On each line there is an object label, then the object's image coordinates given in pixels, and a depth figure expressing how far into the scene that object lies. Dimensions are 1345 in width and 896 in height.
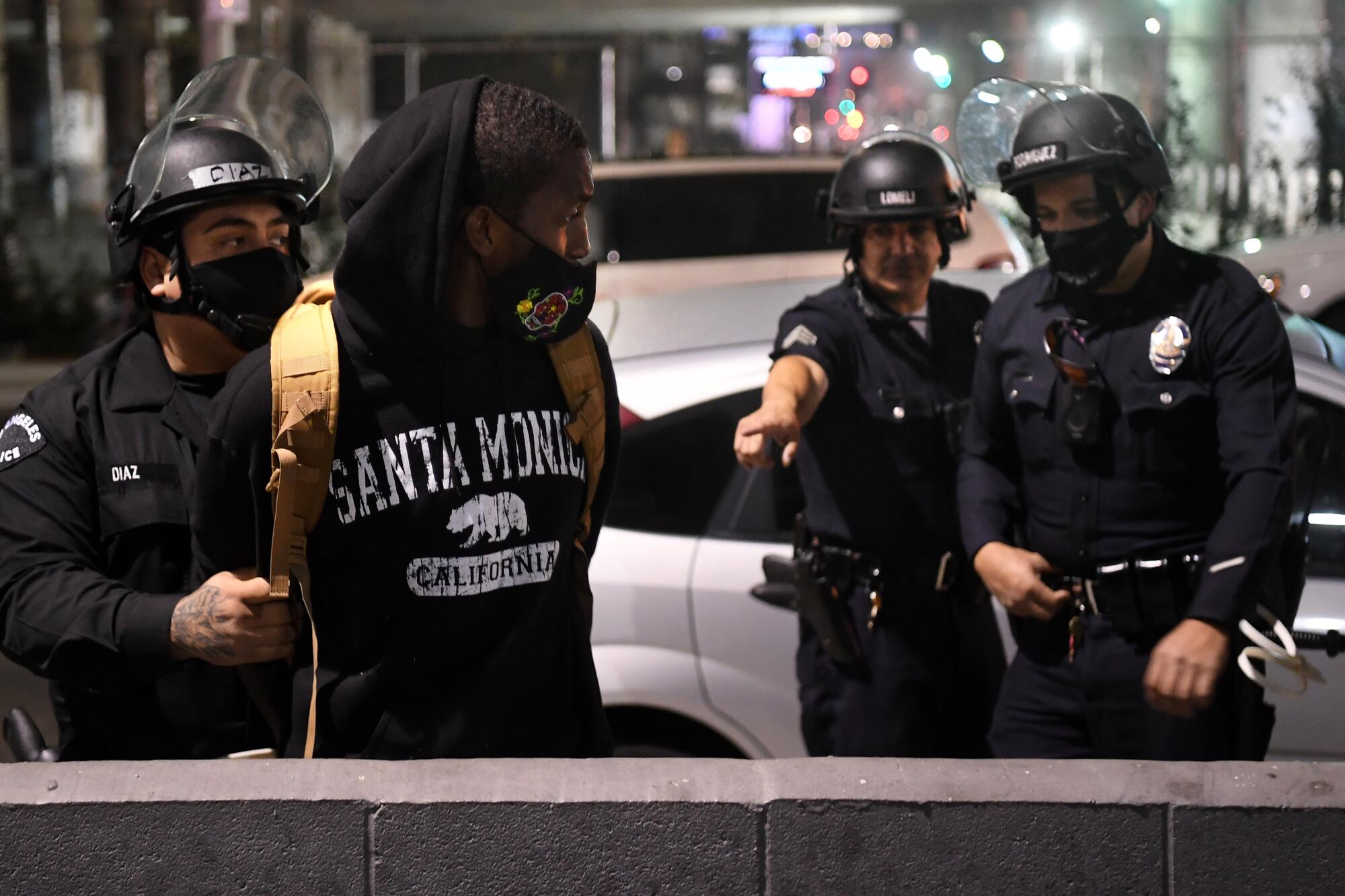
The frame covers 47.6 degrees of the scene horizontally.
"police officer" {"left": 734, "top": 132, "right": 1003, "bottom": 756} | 3.51
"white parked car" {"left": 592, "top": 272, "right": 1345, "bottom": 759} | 3.77
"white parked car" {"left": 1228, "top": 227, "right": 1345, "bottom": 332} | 8.91
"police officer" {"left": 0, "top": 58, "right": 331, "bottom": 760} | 2.40
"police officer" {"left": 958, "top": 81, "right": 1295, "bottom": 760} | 2.96
